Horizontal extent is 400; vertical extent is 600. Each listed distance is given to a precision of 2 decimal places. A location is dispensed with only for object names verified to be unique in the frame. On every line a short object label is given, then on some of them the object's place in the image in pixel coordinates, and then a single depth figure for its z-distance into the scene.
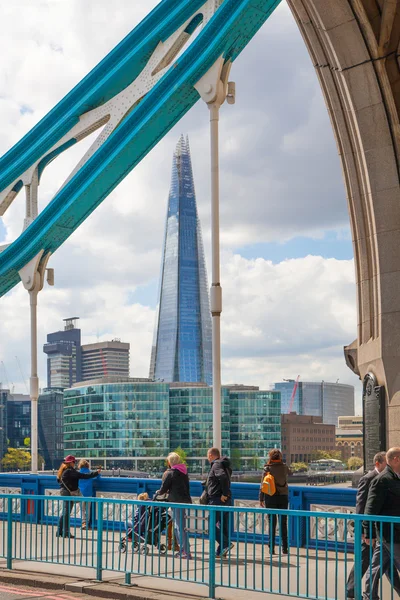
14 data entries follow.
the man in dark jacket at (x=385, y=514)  7.96
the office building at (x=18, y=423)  195.38
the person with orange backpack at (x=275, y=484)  12.19
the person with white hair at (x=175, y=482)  11.95
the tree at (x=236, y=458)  164.75
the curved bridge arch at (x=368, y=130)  13.68
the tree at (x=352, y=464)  194.62
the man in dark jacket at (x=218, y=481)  11.89
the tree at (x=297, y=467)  181.00
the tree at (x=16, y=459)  183.00
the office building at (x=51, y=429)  185.00
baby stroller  9.96
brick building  185.88
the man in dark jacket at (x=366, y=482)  8.69
